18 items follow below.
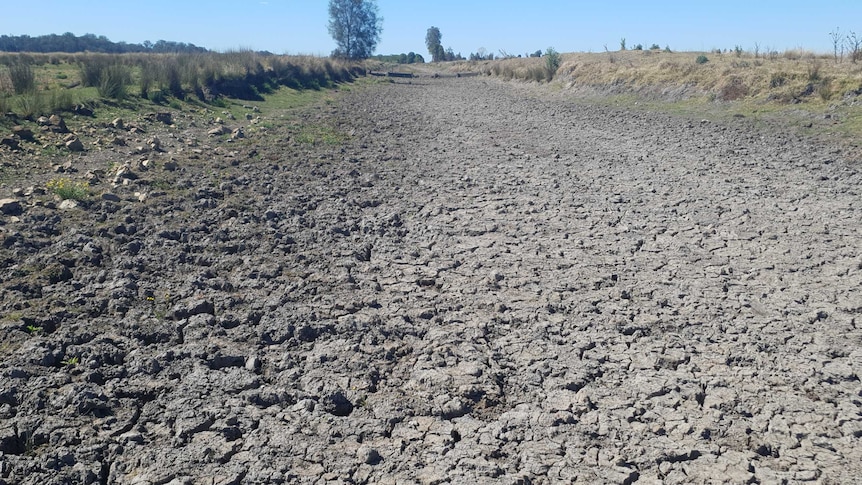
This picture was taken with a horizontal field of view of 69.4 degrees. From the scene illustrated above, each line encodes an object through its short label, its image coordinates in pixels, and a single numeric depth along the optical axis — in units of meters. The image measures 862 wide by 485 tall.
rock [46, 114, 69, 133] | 11.05
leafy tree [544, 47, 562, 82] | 32.00
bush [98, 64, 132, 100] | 15.15
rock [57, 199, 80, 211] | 6.98
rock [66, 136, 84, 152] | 10.03
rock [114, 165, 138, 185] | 8.35
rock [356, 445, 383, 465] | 3.17
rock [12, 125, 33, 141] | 9.97
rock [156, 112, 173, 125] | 13.82
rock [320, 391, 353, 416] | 3.62
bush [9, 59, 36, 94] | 13.59
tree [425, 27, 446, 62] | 103.19
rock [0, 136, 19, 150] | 9.48
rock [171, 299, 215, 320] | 4.75
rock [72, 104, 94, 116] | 13.02
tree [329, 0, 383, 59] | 65.75
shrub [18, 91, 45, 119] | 11.63
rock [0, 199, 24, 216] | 6.66
